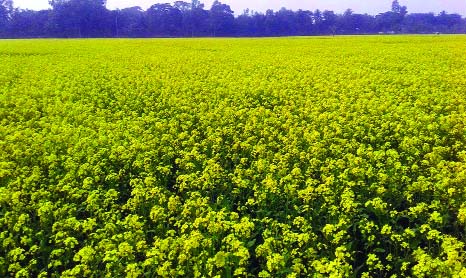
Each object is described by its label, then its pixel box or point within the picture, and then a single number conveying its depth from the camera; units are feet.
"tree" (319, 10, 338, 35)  469.00
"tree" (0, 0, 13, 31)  413.06
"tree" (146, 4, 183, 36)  413.80
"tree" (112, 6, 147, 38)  402.72
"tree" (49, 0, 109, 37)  391.45
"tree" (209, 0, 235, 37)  433.48
